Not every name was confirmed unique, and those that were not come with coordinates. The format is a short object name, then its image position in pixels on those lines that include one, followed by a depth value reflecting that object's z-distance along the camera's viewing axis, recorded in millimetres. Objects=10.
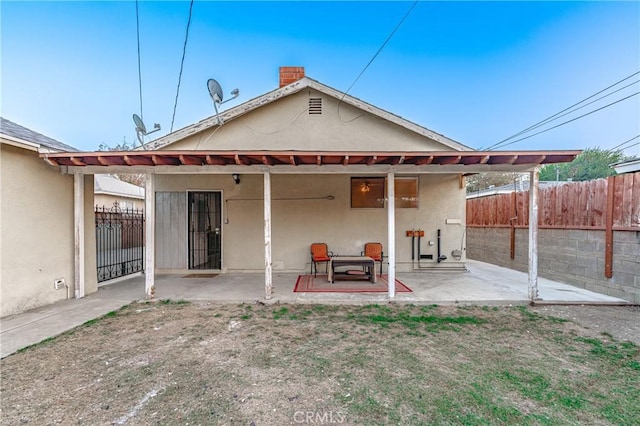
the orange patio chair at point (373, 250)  7472
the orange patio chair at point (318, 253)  7240
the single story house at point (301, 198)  7438
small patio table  6340
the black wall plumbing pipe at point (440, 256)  7802
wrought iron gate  7305
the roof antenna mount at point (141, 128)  6387
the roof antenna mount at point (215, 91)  6092
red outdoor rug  5910
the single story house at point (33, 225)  4363
